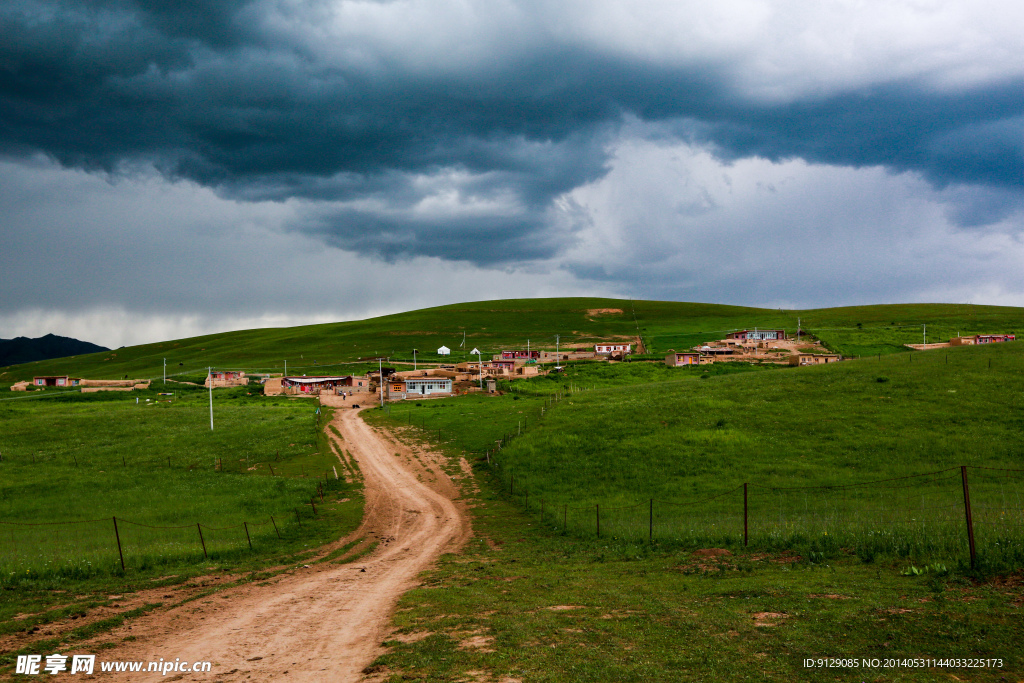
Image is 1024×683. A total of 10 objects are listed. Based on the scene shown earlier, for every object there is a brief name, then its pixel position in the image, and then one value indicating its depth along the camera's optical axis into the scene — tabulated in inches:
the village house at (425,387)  4375.0
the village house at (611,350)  6017.7
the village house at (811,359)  4616.1
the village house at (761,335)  6250.0
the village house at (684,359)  4960.6
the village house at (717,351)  5280.5
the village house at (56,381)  5807.1
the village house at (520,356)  5883.4
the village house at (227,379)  5418.3
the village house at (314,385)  4586.6
